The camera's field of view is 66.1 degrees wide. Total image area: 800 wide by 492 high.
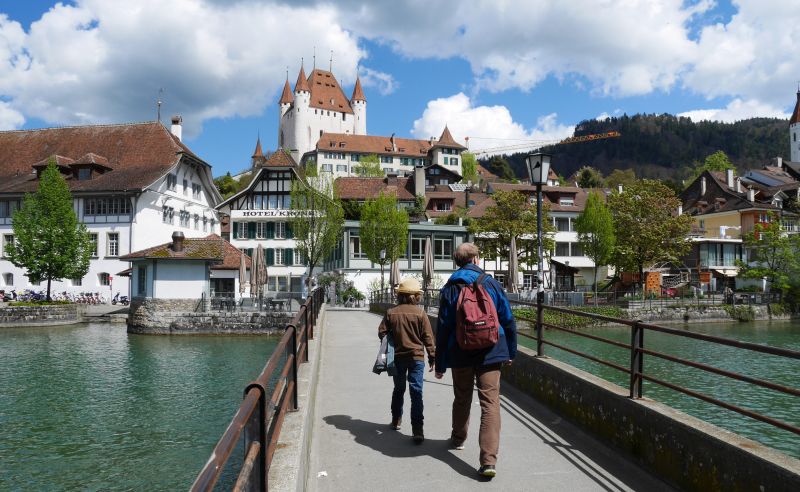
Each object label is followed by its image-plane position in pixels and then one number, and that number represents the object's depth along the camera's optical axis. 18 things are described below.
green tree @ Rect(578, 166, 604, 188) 100.56
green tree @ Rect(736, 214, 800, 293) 48.21
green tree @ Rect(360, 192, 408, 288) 43.12
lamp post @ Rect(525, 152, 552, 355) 12.56
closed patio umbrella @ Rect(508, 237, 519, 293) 33.78
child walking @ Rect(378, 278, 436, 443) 6.36
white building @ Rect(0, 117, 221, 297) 45.84
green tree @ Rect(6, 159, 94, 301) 40.41
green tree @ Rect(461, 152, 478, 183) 110.26
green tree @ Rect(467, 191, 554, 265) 45.50
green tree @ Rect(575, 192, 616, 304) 48.12
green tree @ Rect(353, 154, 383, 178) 94.38
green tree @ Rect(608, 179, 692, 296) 46.78
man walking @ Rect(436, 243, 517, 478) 5.14
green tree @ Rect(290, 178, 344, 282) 45.50
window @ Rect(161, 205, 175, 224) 48.12
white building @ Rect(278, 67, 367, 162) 130.38
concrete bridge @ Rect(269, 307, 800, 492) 4.41
